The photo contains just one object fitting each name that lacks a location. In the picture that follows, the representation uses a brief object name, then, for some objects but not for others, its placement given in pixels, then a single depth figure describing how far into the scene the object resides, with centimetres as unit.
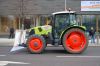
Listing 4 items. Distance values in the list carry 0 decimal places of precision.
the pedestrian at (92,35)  1753
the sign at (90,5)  2125
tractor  1156
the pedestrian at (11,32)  2045
